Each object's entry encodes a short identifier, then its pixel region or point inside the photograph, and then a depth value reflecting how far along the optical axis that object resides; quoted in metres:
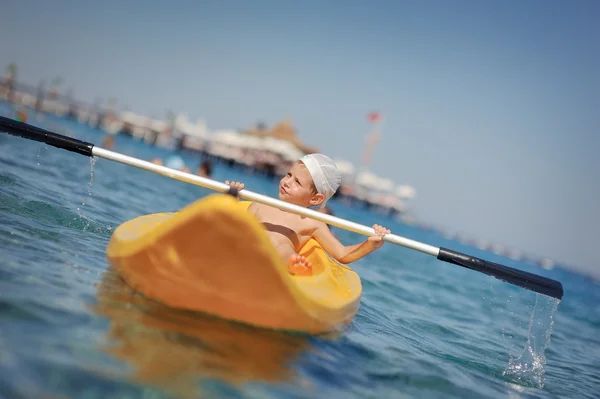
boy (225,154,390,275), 3.86
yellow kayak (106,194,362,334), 2.59
